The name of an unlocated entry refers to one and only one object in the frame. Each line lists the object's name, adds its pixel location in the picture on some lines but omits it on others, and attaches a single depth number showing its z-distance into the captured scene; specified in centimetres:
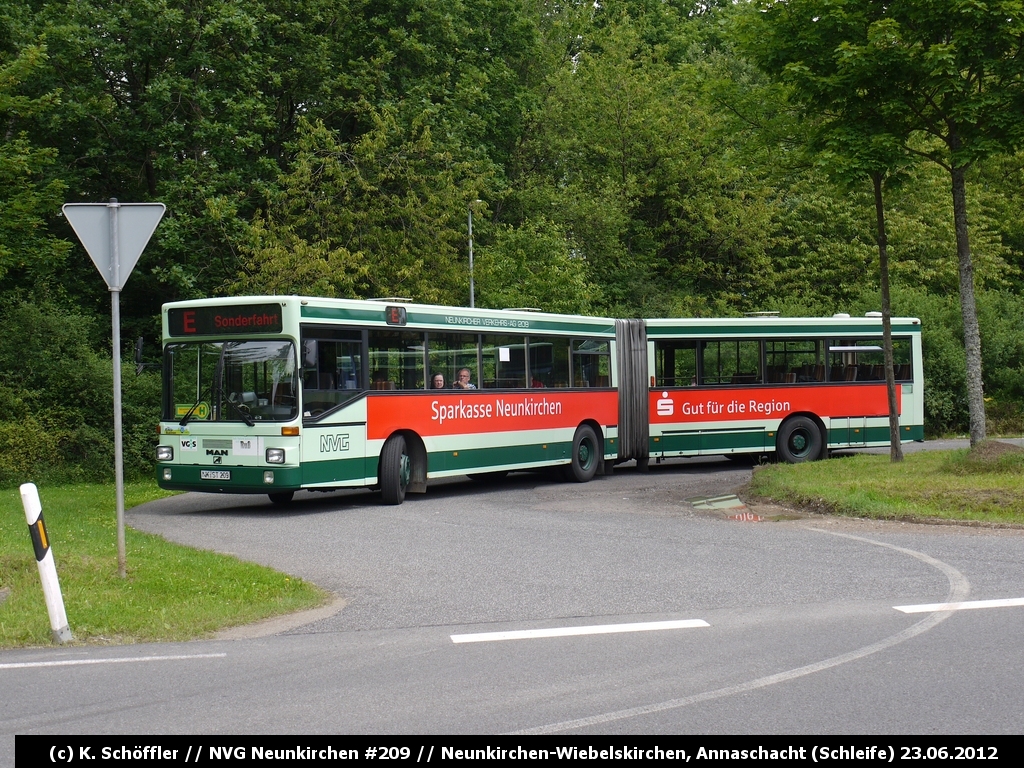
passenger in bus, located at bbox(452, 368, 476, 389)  2055
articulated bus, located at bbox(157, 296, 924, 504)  1742
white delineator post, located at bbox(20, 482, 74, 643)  859
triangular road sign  1062
